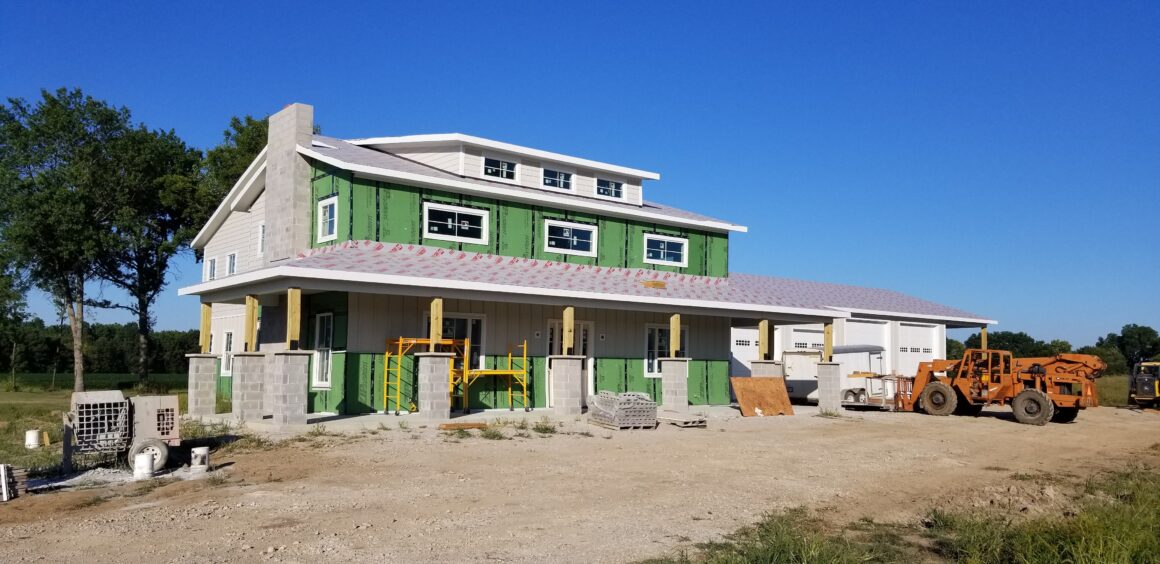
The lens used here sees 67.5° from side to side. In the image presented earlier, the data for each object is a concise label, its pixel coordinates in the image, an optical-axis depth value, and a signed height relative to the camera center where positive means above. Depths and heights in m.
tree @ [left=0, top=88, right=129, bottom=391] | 37.88 +6.31
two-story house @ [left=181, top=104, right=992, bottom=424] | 19.64 +1.56
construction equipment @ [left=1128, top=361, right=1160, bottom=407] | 30.88 -1.44
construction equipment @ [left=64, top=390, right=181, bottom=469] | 12.02 -1.30
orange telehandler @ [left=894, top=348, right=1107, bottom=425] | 23.27 -1.16
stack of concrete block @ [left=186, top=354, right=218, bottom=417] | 20.41 -1.19
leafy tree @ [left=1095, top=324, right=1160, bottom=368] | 96.91 +0.63
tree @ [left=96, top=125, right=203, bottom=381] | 40.69 +5.82
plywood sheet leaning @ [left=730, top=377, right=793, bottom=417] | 22.61 -1.48
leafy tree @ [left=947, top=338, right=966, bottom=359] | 69.68 -0.43
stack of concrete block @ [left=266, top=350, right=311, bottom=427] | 16.72 -1.00
